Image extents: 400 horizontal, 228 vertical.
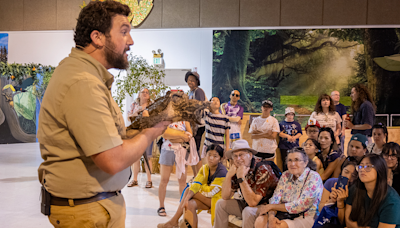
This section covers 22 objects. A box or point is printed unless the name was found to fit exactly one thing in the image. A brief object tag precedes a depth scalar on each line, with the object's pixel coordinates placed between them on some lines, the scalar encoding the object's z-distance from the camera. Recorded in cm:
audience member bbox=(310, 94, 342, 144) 480
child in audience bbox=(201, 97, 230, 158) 462
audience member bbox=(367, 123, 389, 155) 361
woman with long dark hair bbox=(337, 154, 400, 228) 206
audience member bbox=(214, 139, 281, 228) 268
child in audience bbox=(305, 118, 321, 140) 433
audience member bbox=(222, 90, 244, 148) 537
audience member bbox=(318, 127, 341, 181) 342
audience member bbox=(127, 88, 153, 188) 506
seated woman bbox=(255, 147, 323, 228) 246
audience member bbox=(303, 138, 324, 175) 356
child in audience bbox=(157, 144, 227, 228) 309
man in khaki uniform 91
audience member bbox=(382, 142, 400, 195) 280
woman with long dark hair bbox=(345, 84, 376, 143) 455
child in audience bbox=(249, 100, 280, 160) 487
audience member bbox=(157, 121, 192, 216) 384
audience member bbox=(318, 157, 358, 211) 252
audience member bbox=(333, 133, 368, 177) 335
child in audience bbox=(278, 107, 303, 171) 503
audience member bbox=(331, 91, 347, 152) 518
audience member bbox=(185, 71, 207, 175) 460
